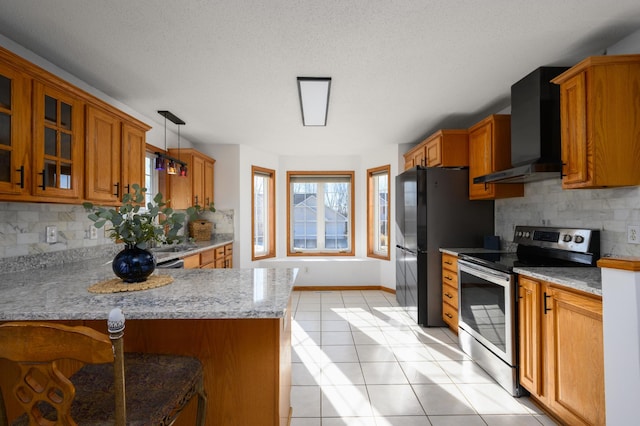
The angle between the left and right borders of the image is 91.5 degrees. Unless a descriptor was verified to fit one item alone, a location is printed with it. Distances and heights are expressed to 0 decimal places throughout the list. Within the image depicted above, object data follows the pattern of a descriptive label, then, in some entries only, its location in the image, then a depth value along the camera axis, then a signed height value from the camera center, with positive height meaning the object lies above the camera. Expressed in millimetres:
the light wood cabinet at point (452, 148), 3408 +745
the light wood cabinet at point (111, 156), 2225 +482
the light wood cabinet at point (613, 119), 1849 +576
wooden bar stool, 757 -548
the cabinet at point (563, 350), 1585 -775
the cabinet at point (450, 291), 3117 -777
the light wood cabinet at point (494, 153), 2928 +601
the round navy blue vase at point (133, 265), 1503 -231
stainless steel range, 2166 -554
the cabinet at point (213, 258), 3344 -503
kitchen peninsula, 1254 -521
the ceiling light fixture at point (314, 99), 2537 +1094
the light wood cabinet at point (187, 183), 4012 +439
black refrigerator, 3393 -91
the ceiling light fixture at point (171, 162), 3195 +594
